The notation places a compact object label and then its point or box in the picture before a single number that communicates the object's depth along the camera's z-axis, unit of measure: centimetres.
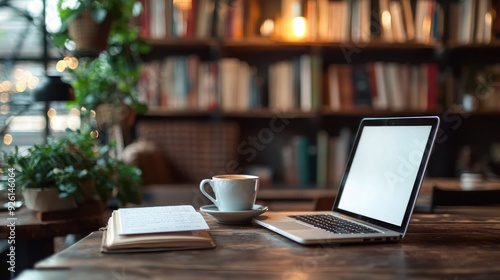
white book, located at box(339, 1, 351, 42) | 313
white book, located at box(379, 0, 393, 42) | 315
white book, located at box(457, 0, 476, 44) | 314
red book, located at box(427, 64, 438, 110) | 319
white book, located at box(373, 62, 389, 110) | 318
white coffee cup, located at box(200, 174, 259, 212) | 122
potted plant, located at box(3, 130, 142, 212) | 163
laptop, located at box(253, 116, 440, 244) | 106
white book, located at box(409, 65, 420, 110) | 320
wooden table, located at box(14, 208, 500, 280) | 83
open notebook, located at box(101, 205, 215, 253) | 96
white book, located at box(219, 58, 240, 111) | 315
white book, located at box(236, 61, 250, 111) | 317
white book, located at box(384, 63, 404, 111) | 318
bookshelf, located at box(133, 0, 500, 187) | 313
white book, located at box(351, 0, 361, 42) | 313
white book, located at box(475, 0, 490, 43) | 313
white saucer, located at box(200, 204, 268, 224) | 120
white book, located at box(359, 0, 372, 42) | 312
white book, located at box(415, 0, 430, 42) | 314
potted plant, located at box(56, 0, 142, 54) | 241
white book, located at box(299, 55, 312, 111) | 316
